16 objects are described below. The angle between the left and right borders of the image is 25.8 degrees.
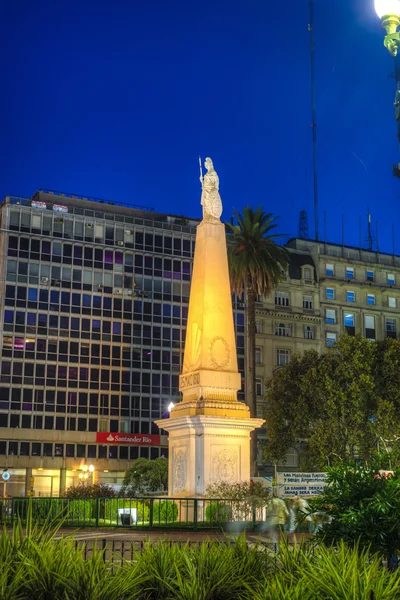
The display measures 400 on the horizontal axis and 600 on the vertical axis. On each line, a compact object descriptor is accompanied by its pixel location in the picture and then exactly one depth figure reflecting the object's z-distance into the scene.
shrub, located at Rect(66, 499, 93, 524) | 30.06
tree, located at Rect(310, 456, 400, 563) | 12.92
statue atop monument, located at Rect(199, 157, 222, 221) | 38.22
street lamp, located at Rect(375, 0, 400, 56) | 10.45
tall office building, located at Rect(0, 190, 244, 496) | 78.94
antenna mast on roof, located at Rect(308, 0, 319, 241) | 98.19
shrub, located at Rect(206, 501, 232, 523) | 28.84
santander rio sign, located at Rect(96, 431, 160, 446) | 80.81
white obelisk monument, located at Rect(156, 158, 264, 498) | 33.53
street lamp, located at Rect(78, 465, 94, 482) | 69.18
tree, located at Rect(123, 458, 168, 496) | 46.91
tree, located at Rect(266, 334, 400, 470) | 53.88
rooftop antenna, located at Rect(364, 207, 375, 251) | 105.00
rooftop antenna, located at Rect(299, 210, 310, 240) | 105.12
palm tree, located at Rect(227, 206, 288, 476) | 60.22
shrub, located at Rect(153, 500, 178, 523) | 30.36
